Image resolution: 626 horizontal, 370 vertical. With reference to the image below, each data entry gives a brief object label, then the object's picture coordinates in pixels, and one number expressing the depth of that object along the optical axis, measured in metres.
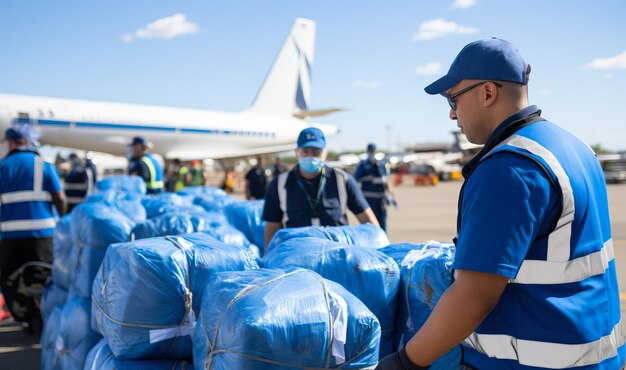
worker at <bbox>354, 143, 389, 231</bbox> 10.21
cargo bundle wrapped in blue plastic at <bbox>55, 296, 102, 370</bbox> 4.05
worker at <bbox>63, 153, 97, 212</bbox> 11.26
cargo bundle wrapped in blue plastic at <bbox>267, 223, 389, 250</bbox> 3.74
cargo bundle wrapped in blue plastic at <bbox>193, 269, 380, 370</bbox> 2.25
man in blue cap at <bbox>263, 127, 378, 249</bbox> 4.90
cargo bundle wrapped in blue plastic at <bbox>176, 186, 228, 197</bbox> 8.62
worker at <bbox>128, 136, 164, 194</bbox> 8.91
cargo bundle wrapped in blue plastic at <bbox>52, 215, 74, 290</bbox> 5.25
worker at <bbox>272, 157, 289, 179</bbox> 16.17
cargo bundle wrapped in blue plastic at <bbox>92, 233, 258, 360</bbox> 3.06
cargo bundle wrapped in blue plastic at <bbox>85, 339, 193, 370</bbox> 3.07
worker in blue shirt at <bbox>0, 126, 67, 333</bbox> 5.94
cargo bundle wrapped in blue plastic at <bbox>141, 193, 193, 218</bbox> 5.88
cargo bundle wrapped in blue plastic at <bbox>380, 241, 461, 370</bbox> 2.87
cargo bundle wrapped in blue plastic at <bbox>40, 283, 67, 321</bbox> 5.41
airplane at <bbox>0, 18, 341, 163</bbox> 25.09
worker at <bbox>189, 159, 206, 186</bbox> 15.60
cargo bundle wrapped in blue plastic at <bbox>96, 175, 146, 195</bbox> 9.23
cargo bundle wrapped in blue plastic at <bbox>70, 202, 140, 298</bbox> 4.51
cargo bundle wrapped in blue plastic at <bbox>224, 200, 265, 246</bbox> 5.70
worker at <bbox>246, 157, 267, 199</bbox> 16.12
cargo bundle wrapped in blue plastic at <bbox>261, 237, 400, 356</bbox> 2.93
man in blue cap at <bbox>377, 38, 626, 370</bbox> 1.56
